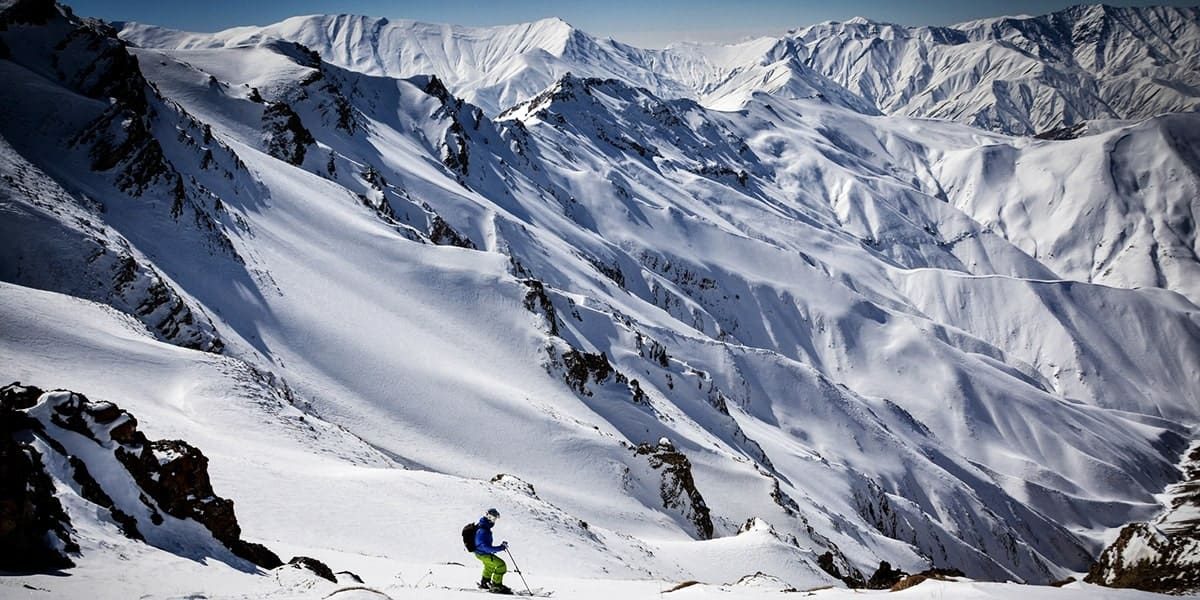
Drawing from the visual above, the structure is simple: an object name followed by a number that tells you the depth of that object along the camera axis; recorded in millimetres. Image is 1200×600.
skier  14578
